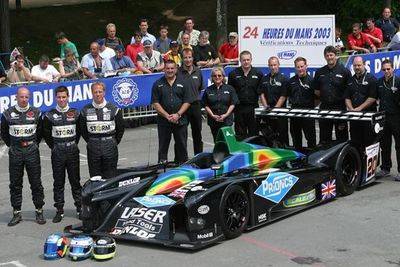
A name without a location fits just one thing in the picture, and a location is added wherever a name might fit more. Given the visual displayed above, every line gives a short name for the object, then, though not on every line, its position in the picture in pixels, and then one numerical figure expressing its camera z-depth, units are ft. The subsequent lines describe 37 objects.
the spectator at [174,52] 56.85
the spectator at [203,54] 59.67
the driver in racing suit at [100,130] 33.68
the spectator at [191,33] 61.57
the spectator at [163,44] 61.46
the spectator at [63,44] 60.18
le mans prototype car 29.30
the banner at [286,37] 57.67
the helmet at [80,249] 28.02
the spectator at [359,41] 67.15
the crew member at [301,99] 40.37
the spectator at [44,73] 54.85
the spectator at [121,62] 56.80
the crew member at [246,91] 42.50
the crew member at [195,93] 40.88
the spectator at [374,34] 68.33
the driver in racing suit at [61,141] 33.71
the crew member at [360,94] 39.01
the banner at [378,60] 64.23
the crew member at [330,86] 40.04
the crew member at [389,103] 38.91
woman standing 40.52
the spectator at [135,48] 59.93
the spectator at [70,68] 56.27
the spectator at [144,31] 60.54
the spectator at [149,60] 57.57
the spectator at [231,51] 62.14
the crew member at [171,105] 39.78
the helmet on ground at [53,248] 28.25
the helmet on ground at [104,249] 27.84
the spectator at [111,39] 59.00
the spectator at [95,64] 56.08
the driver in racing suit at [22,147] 33.58
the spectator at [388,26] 72.49
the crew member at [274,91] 40.40
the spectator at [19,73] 55.26
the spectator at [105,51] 57.21
